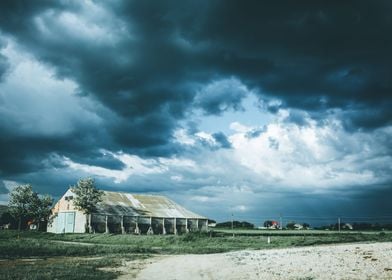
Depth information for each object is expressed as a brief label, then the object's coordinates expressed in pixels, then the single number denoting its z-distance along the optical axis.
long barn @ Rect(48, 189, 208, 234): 66.50
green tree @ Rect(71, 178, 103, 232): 64.38
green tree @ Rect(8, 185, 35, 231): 74.12
